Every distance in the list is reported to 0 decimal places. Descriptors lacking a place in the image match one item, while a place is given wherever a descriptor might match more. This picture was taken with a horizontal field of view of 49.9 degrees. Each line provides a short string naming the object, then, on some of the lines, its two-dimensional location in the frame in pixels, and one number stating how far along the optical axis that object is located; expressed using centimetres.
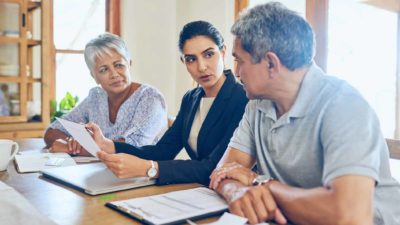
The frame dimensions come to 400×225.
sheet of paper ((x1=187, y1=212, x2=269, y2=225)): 85
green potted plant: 325
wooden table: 90
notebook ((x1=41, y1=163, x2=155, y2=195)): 113
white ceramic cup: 139
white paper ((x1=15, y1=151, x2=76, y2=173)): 145
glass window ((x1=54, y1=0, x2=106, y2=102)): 349
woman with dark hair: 155
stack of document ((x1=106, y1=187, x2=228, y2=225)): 87
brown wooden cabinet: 297
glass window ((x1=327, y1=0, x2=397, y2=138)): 238
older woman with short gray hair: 200
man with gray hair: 90
